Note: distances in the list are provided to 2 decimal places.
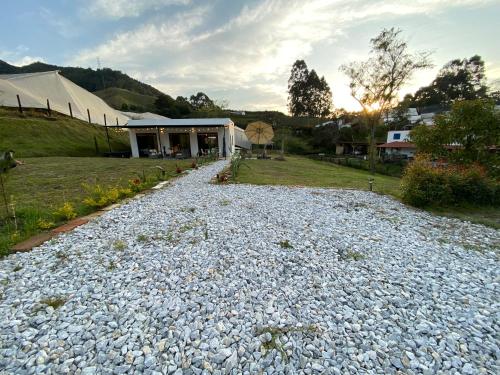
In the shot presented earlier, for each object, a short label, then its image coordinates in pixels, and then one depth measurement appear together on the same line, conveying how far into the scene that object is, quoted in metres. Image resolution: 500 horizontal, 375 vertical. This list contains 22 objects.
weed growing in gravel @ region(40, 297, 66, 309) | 1.96
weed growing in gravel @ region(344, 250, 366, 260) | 2.90
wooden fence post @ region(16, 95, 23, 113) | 17.19
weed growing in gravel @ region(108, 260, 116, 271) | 2.55
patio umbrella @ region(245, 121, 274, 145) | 15.73
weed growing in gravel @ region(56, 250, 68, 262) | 2.73
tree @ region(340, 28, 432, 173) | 15.33
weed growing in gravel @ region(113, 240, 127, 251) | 3.02
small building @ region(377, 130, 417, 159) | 23.11
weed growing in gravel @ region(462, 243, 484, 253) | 3.22
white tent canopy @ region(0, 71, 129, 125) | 18.85
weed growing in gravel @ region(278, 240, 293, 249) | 3.13
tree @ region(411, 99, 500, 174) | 6.36
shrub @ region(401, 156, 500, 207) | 5.16
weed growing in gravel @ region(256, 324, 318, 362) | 1.60
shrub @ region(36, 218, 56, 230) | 3.55
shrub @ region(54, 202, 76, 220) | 3.96
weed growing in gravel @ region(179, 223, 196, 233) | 3.66
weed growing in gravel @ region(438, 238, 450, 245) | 3.42
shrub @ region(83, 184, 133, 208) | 4.65
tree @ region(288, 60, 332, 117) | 43.69
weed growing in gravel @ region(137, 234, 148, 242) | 3.27
